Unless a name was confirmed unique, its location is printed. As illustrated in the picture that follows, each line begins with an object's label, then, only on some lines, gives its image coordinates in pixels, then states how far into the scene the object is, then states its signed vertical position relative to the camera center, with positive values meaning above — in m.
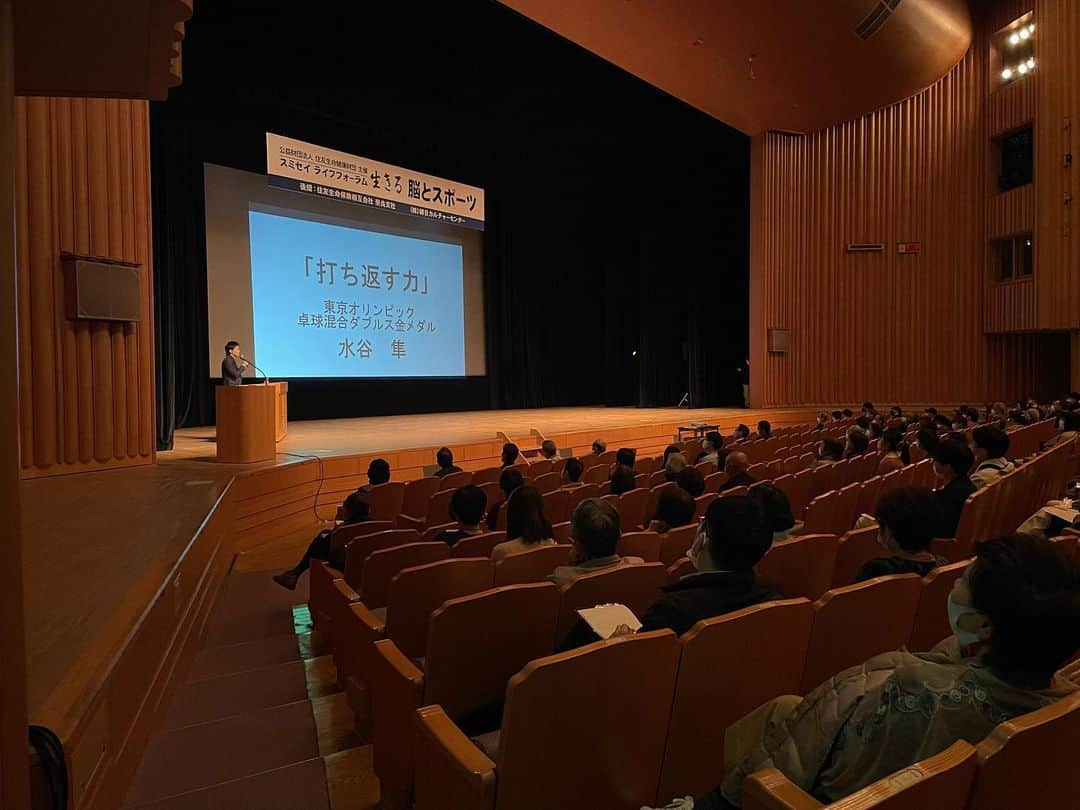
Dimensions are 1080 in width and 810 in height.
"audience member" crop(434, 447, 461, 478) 5.09 -0.45
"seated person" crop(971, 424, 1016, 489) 4.02 -0.35
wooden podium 5.95 -0.18
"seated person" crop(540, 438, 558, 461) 6.13 -0.44
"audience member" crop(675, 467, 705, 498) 3.91 -0.46
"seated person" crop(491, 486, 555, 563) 2.55 -0.44
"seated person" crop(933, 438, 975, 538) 3.41 -0.42
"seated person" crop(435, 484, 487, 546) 3.15 -0.47
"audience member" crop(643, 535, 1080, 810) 1.05 -0.43
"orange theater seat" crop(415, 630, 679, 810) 1.28 -0.62
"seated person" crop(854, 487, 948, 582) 2.09 -0.39
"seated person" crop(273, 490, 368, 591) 3.44 -0.71
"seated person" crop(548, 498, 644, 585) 2.16 -0.42
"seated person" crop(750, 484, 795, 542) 2.69 -0.42
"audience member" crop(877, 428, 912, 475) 5.42 -0.42
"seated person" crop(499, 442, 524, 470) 5.46 -0.43
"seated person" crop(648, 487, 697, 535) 3.21 -0.50
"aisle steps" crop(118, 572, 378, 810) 1.84 -0.99
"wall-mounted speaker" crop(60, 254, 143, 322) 5.11 +0.81
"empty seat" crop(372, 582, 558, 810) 1.71 -0.64
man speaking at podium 7.07 +0.33
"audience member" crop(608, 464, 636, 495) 4.15 -0.48
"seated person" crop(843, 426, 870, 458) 5.91 -0.42
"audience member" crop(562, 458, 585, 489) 4.85 -0.49
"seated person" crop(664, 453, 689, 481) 4.95 -0.47
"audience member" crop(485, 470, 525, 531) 3.76 -0.45
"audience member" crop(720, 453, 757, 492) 4.02 -0.45
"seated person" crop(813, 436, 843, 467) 5.38 -0.43
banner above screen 8.84 +2.91
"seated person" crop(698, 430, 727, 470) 6.15 -0.44
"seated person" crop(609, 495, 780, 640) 1.71 -0.44
